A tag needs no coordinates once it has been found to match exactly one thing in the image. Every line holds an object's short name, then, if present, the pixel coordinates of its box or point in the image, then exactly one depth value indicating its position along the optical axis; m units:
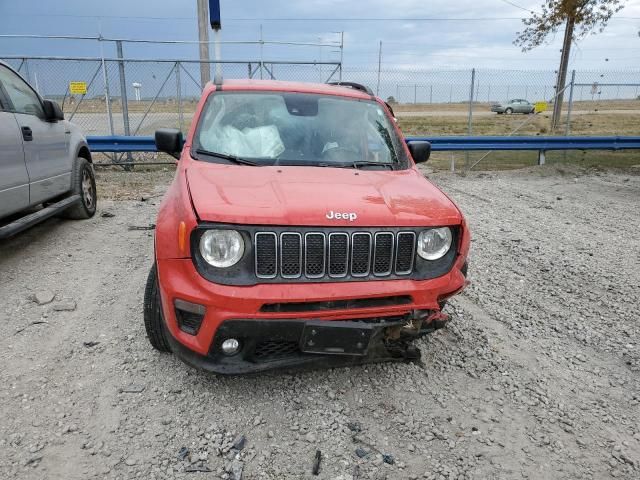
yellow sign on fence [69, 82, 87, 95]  11.50
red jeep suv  2.59
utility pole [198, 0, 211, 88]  12.01
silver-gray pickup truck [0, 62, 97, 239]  4.70
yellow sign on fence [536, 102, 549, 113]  13.31
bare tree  14.95
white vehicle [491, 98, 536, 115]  30.79
